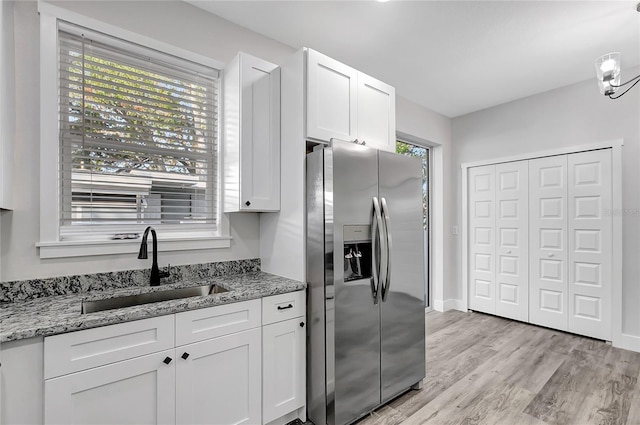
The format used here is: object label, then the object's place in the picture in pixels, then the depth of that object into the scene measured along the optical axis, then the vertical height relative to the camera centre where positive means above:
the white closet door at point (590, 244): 3.29 -0.34
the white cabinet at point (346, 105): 2.09 +0.78
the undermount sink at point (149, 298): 1.68 -0.51
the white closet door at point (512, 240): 3.91 -0.36
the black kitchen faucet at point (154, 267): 1.93 -0.34
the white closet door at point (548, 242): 3.60 -0.35
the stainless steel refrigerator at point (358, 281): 1.93 -0.46
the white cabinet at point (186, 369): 1.31 -0.77
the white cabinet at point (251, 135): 2.13 +0.54
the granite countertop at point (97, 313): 1.25 -0.46
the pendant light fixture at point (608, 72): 1.95 +0.88
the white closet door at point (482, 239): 4.21 -0.37
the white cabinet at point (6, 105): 1.49 +0.53
